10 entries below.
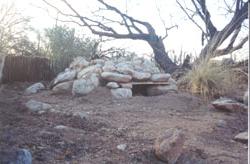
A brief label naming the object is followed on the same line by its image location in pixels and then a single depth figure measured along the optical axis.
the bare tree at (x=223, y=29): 4.14
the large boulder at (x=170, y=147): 1.51
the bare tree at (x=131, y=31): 4.72
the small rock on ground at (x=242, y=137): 2.00
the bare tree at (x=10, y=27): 3.95
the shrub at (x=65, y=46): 4.01
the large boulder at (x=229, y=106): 2.72
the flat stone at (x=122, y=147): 1.62
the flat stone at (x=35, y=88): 3.17
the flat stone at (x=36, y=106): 2.32
